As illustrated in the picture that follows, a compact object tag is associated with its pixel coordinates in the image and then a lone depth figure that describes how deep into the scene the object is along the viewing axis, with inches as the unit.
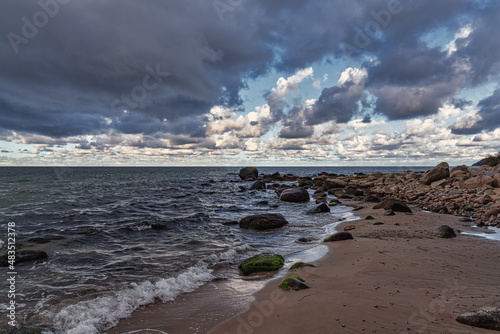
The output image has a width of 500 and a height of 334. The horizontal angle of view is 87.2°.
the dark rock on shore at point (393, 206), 554.7
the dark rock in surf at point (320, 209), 634.8
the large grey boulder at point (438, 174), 822.5
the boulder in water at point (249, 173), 2119.8
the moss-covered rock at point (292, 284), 208.5
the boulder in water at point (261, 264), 269.1
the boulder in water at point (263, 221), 486.0
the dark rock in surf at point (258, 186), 1327.5
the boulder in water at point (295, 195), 869.8
